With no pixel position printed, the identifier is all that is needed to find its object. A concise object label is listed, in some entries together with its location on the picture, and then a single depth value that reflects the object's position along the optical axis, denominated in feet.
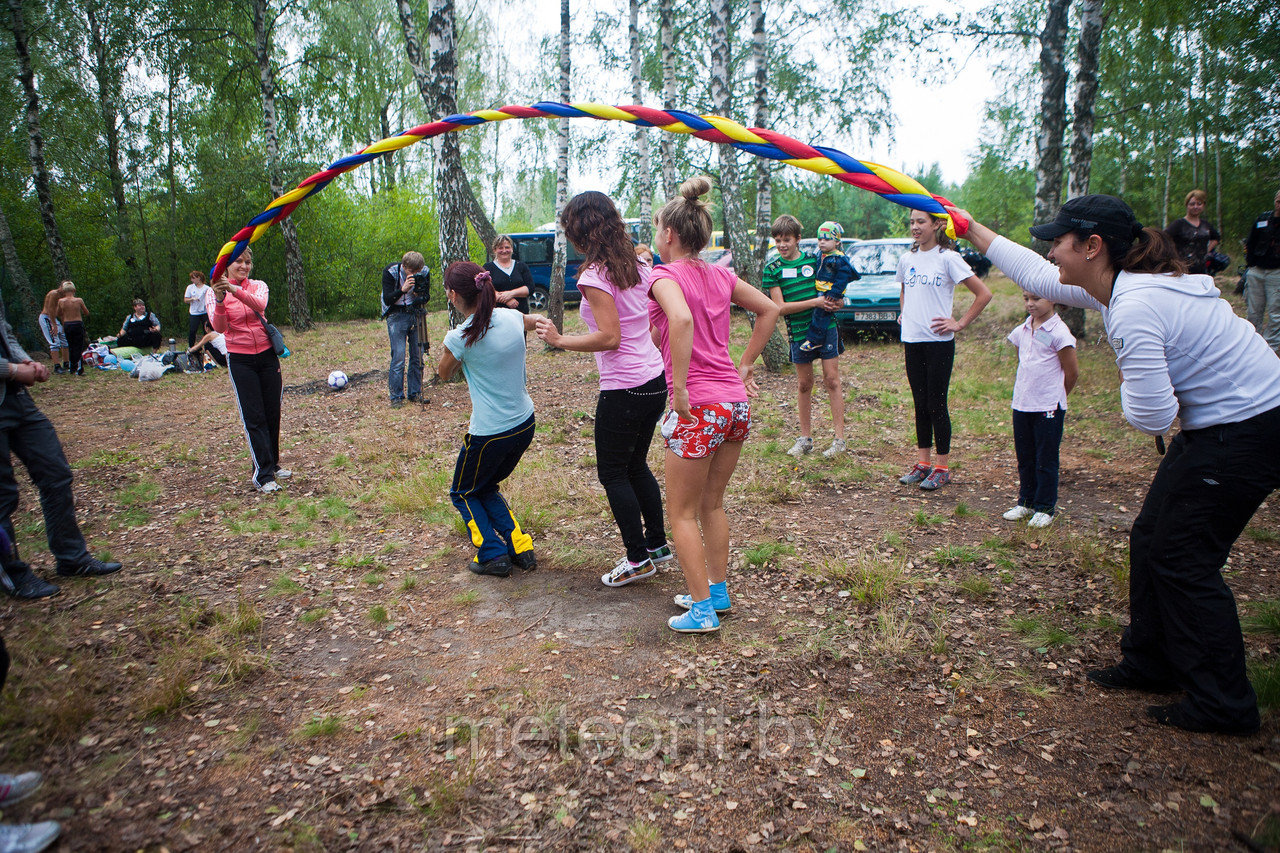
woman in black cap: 8.72
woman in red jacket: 20.38
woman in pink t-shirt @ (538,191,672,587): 12.59
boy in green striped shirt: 22.16
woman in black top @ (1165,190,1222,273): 24.94
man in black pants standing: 13.85
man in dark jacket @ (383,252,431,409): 31.96
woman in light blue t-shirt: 14.17
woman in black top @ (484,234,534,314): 28.45
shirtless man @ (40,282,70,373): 47.78
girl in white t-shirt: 18.63
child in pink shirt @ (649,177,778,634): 11.19
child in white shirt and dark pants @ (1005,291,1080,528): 16.31
